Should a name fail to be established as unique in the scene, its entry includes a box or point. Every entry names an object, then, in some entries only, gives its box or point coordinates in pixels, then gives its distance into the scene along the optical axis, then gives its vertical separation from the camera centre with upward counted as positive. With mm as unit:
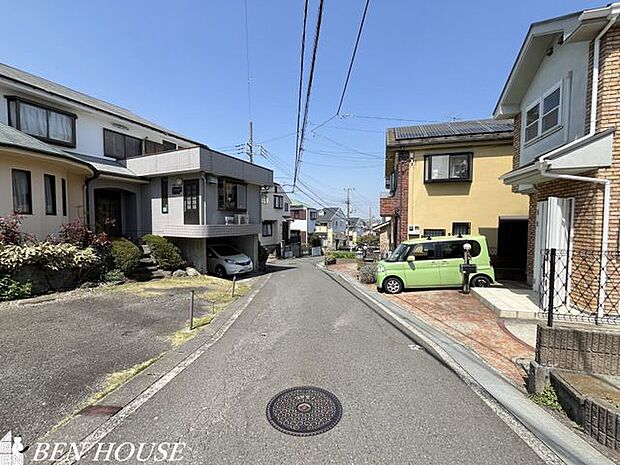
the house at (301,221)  43219 +13
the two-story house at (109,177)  9156 +1801
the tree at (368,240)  38647 -2682
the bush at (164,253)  12164 -1335
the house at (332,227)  50988 -1094
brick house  5414 +1502
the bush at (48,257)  7461 -990
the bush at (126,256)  10422 -1256
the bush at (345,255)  25281 -2994
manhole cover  2816 -2005
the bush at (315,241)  38531 -2819
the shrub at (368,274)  12062 -2244
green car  9008 -1402
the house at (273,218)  27234 +340
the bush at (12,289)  7297 -1752
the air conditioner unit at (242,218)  14409 +154
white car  13898 -2009
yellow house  12633 +1454
